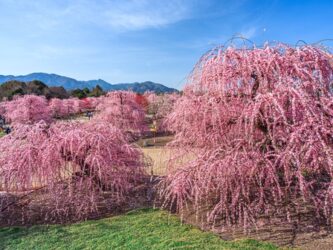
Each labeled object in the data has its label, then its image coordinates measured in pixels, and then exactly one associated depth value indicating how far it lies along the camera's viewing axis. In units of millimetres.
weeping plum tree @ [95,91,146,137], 16094
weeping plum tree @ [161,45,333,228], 3852
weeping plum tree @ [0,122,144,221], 5156
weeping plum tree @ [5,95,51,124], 16422
